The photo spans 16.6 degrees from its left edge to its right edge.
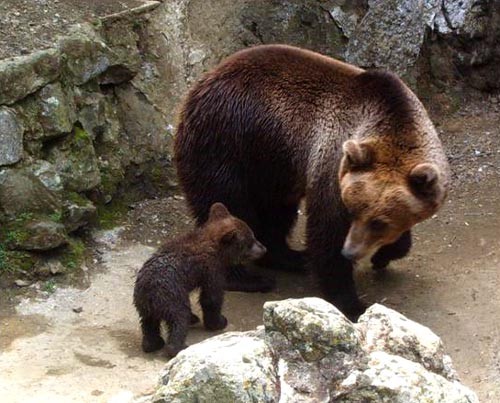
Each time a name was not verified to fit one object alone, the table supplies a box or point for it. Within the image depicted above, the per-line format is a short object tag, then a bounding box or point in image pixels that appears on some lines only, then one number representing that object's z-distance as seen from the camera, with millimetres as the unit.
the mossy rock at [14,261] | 13873
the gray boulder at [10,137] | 14031
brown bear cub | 12040
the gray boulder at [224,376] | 7139
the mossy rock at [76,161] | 14984
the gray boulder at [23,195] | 14057
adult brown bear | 12778
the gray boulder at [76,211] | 14801
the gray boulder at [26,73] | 14083
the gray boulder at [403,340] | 7949
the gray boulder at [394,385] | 7120
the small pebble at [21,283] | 13822
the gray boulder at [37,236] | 14005
